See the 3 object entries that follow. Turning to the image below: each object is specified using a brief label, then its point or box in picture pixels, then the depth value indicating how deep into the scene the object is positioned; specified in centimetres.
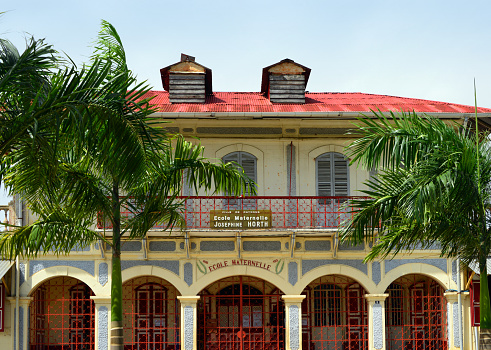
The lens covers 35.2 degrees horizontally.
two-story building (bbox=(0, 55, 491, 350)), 1902
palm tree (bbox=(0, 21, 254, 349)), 925
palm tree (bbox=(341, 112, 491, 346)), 1182
